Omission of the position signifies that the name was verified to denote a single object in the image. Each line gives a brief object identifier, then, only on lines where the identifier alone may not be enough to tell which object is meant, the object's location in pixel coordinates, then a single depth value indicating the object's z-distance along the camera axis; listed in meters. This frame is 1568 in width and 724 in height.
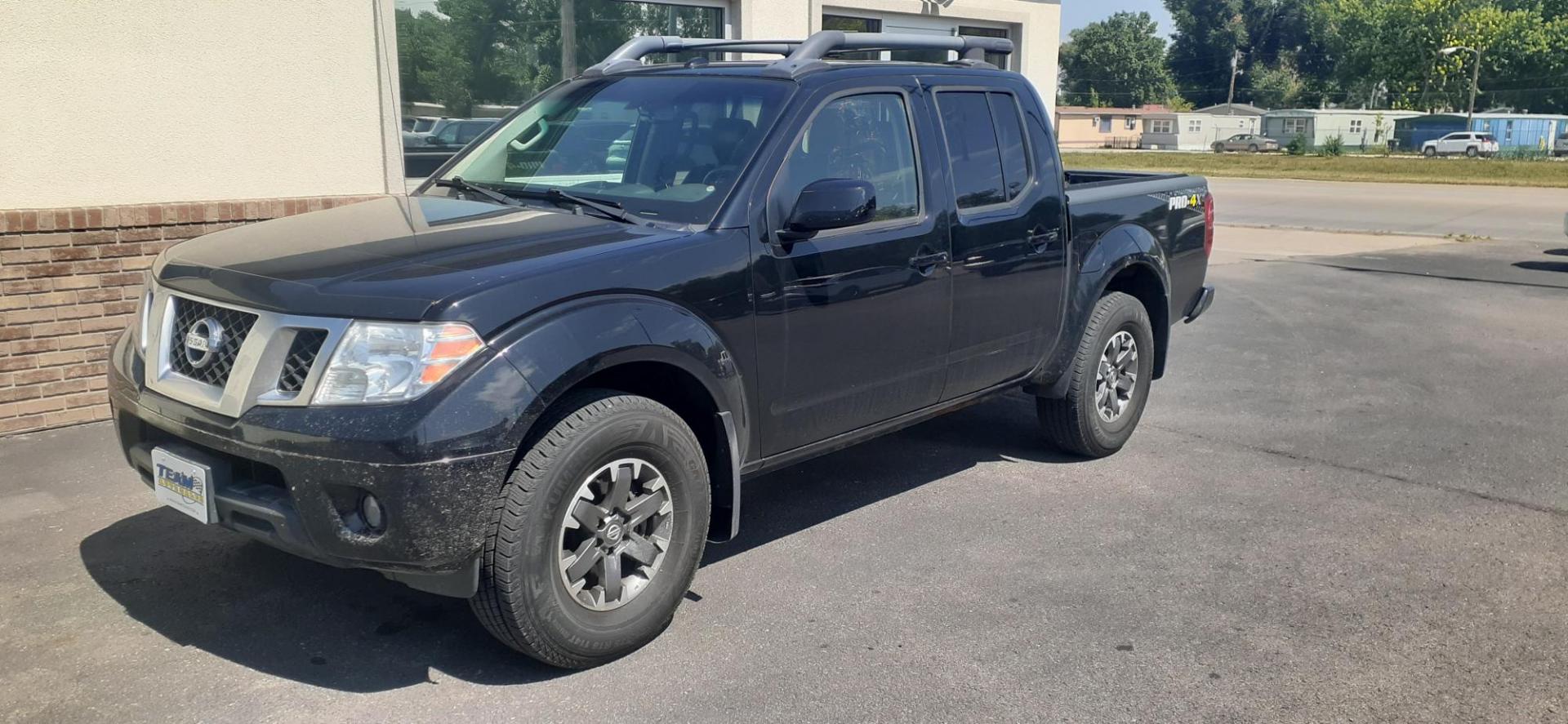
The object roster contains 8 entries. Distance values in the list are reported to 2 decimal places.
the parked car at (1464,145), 69.69
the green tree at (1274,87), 127.75
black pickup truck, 3.38
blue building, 77.81
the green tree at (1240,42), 139.38
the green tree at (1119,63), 124.31
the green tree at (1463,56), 89.56
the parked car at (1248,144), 80.56
